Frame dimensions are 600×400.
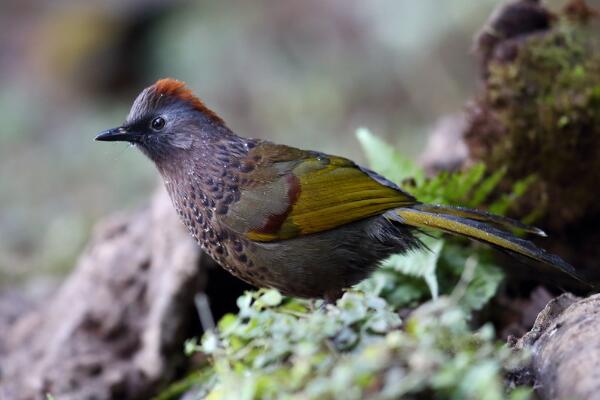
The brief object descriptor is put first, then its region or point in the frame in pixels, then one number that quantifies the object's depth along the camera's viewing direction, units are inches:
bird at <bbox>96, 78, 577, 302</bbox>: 296.8
